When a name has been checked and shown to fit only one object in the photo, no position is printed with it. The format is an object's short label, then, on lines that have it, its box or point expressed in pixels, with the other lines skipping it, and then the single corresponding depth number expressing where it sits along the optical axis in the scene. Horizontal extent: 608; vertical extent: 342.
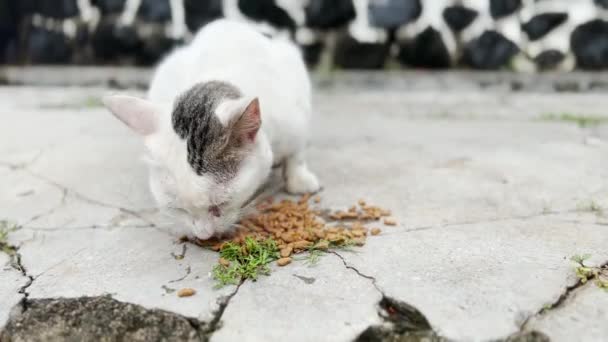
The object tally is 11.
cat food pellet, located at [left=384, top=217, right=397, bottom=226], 0.53
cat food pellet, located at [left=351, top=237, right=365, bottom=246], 0.49
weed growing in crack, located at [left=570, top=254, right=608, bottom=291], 0.43
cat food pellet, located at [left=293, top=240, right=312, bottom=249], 0.49
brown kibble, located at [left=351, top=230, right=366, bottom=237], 0.51
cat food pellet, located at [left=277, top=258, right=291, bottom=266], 0.47
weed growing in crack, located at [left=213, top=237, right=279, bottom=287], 0.45
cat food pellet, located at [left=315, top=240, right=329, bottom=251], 0.49
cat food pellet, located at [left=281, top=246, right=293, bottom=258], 0.48
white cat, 0.46
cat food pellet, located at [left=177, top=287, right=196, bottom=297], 0.44
